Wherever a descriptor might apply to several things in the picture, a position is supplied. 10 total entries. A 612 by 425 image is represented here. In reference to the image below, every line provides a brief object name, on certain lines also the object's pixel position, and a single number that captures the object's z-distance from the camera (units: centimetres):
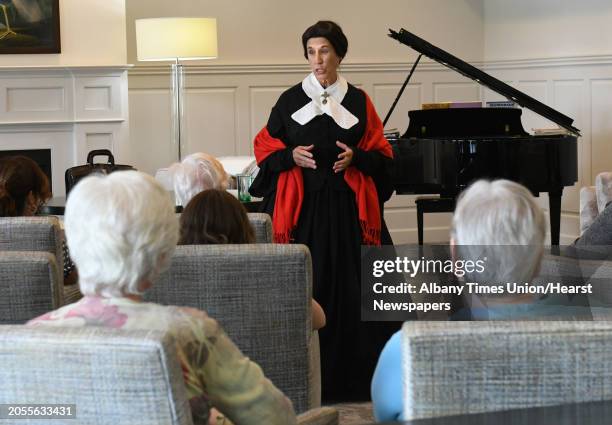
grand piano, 981
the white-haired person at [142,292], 256
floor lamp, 1082
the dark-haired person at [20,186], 568
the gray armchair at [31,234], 454
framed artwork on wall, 1079
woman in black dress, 662
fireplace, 1104
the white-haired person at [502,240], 306
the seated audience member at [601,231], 543
